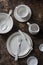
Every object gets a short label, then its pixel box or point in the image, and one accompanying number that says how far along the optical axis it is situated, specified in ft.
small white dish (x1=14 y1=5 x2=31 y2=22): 6.12
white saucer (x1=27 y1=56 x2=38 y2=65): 5.65
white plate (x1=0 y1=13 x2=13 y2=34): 6.00
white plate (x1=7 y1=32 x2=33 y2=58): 5.74
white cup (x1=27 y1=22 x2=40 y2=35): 5.89
